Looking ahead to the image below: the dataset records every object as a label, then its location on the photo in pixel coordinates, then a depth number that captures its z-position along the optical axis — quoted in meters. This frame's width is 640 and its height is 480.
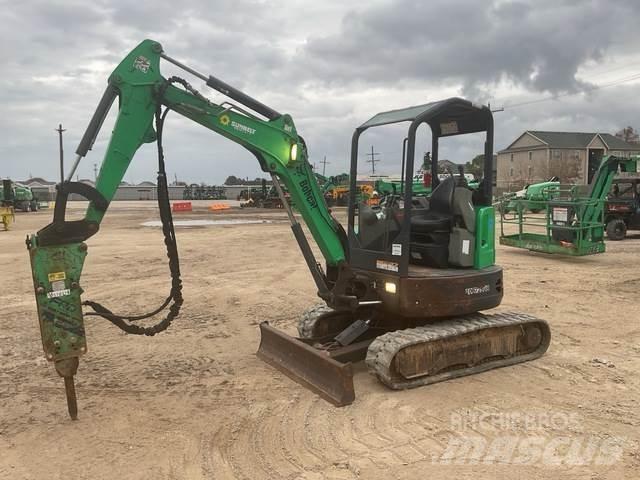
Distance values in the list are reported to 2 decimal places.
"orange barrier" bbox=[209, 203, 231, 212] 39.00
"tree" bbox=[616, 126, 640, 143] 82.12
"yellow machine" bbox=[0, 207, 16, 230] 23.75
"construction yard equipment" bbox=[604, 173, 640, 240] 18.47
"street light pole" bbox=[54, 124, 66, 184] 56.36
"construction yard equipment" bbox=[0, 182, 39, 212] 40.28
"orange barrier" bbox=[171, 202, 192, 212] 38.54
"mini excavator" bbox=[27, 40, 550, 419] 4.54
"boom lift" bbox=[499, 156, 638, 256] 13.62
